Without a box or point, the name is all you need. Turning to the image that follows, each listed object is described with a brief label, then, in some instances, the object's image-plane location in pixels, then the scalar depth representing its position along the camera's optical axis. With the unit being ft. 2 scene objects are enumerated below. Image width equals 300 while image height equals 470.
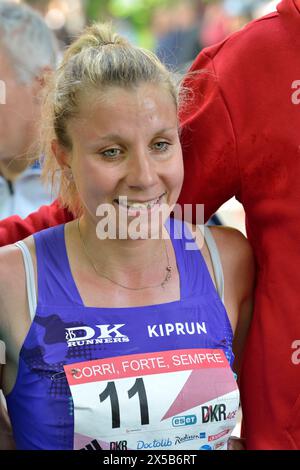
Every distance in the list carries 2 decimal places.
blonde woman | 9.47
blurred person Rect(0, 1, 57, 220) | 14.44
